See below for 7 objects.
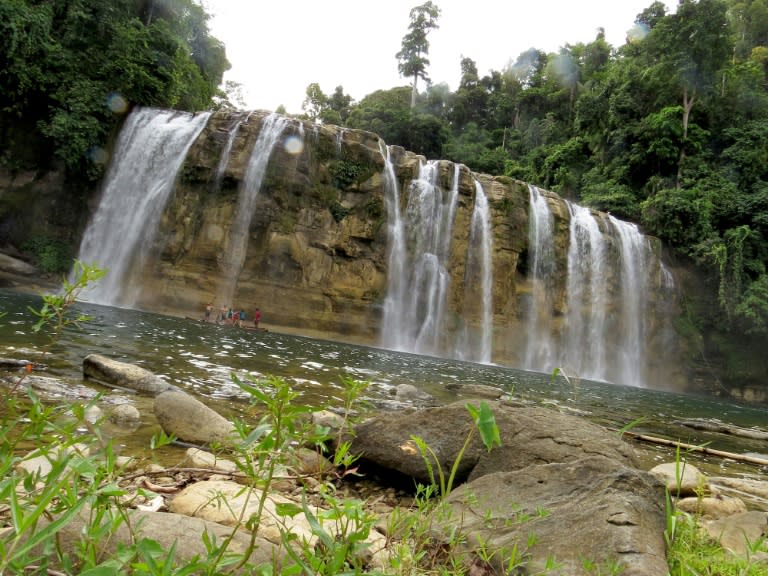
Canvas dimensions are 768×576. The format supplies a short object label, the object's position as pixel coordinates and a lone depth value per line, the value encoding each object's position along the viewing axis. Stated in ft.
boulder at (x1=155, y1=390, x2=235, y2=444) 13.55
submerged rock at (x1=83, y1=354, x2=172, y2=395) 19.16
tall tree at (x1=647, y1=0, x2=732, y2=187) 92.22
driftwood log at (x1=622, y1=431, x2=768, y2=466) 14.82
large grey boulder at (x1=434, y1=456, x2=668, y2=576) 5.67
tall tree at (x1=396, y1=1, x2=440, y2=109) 158.92
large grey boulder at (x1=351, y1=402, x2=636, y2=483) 10.57
